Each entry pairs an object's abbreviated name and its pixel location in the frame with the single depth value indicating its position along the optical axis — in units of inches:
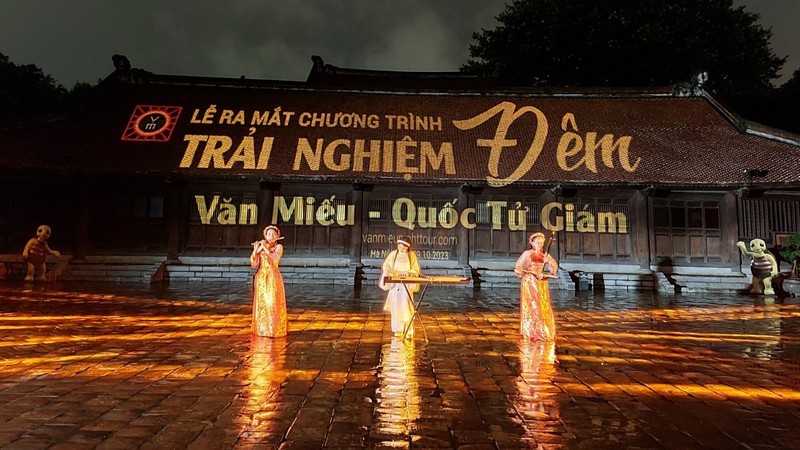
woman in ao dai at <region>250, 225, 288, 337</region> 247.6
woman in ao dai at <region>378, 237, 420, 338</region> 259.4
